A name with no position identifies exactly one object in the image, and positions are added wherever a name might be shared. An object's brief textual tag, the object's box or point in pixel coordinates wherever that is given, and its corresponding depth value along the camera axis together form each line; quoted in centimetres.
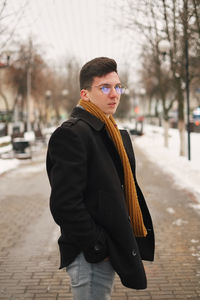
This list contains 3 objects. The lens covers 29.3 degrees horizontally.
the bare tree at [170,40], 1630
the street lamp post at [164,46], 1702
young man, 206
